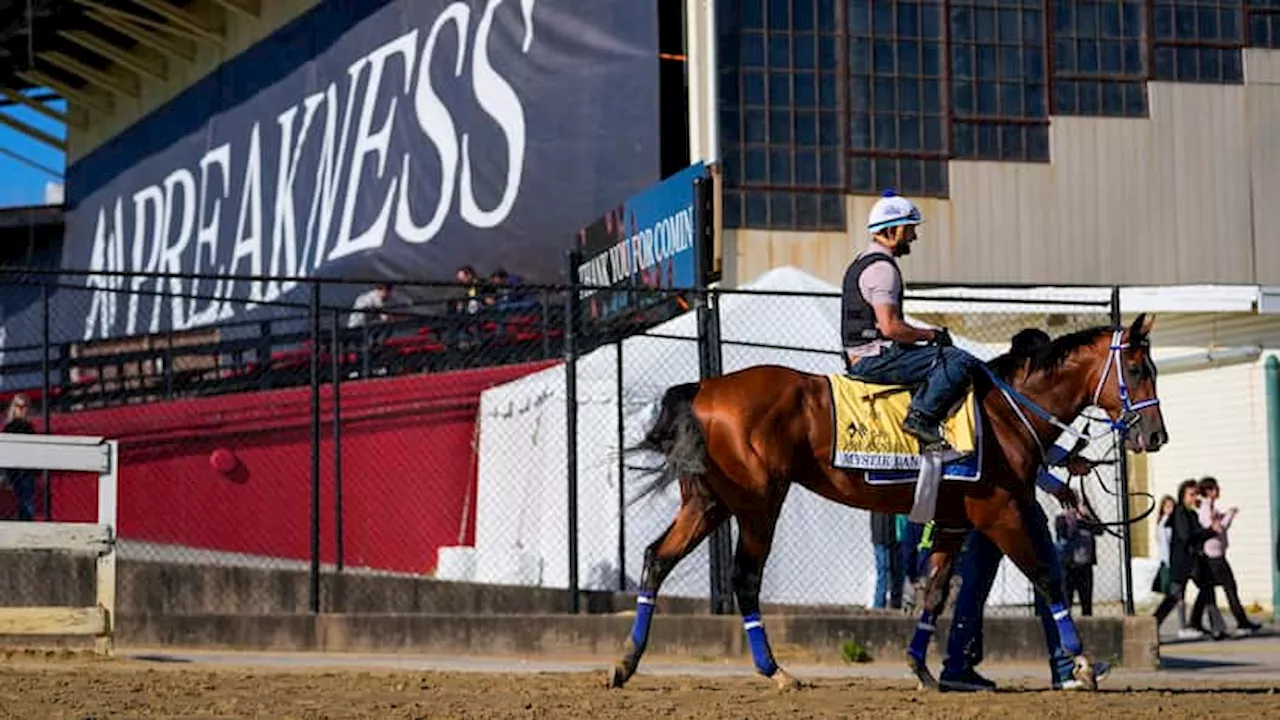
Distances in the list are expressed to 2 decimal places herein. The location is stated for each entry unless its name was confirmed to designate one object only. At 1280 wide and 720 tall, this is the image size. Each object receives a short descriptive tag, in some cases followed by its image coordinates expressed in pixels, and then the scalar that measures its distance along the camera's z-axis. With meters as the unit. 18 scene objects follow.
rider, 12.69
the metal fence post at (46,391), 21.42
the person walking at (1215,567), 22.55
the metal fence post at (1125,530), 17.08
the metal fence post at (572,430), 17.77
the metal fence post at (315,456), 17.69
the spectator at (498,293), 21.79
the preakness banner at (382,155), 29.19
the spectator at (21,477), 22.73
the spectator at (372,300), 31.20
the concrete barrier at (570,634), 16.80
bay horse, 12.68
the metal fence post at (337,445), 19.83
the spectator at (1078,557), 20.34
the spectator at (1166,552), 22.67
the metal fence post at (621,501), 18.11
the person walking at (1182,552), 22.23
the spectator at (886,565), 20.91
